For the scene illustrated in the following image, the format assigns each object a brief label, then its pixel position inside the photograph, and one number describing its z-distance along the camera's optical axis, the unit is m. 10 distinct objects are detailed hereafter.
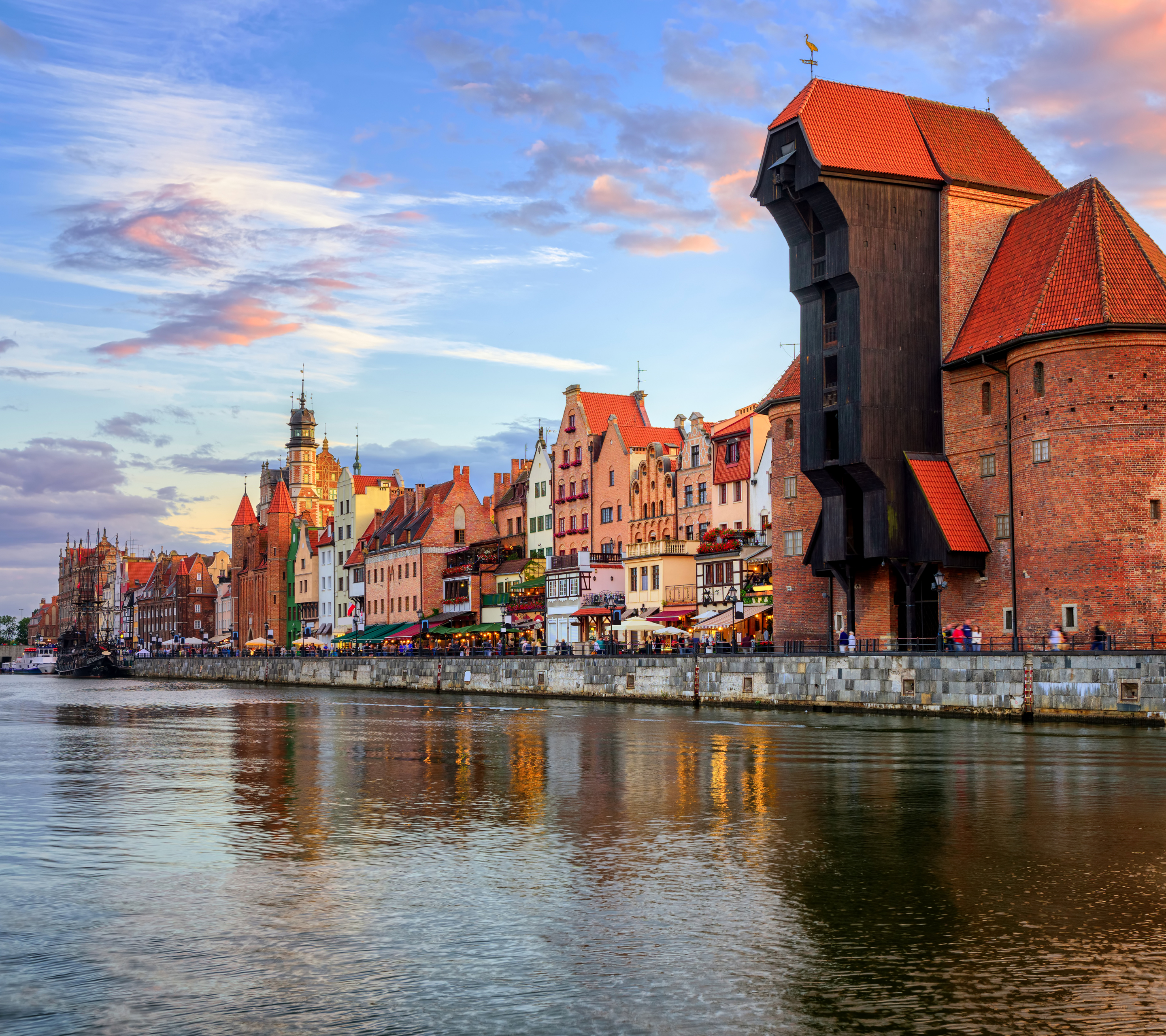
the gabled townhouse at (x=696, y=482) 75.94
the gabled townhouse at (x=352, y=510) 131.75
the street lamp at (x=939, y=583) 47.91
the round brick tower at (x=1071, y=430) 44.12
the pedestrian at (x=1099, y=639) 41.69
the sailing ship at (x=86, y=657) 137.50
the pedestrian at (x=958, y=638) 46.38
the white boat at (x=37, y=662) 179.88
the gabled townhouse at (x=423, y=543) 110.44
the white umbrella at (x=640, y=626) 64.31
